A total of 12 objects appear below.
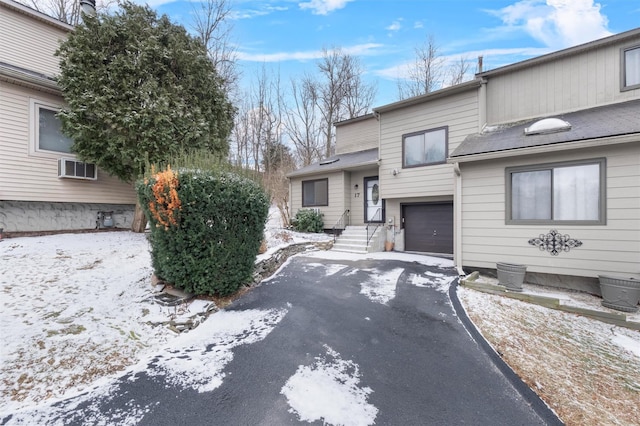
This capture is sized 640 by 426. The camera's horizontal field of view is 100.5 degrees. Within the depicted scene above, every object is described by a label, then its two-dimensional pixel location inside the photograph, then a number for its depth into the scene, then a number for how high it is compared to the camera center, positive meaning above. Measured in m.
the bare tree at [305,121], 20.83 +7.17
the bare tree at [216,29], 14.87 +10.38
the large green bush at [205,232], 4.29 -0.36
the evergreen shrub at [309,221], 12.20 -0.45
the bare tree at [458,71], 19.11 +10.20
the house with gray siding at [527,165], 5.28 +1.15
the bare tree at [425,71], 19.27 +10.34
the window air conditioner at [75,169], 8.29 +1.33
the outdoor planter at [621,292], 4.62 -1.43
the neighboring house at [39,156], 7.61 +1.66
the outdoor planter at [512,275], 5.57 -1.35
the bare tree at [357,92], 20.56 +9.32
